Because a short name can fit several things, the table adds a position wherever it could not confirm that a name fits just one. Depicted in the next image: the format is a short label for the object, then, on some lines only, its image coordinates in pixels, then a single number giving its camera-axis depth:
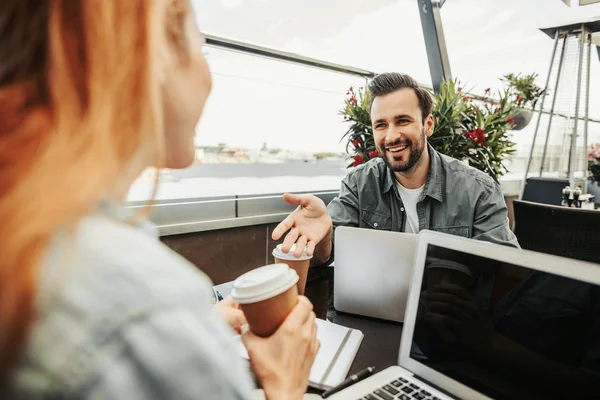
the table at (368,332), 0.87
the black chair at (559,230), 1.98
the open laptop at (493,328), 0.59
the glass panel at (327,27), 2.23
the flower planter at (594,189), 4.44
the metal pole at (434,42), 3.38
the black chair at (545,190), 4.08
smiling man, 1.84
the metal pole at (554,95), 4.23
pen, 0.73
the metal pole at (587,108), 4.15
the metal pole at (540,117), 4.24
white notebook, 0.77
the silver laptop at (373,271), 1.01
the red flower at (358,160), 2.61
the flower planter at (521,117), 3.26
